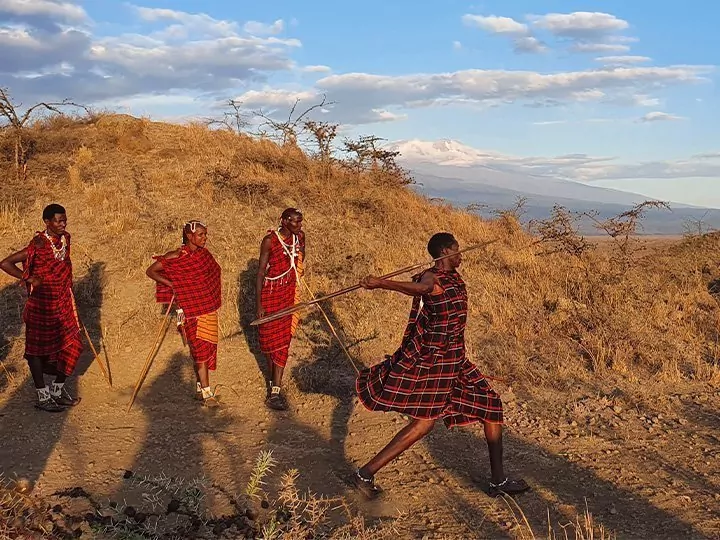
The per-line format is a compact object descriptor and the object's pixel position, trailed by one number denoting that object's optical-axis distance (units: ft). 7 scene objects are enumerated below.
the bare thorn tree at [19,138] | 41.63
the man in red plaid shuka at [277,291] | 21.90
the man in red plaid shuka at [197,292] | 21.38
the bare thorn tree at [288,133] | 48.39
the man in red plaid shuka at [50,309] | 20.02
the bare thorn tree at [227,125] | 51.58
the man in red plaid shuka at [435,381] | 14.46
